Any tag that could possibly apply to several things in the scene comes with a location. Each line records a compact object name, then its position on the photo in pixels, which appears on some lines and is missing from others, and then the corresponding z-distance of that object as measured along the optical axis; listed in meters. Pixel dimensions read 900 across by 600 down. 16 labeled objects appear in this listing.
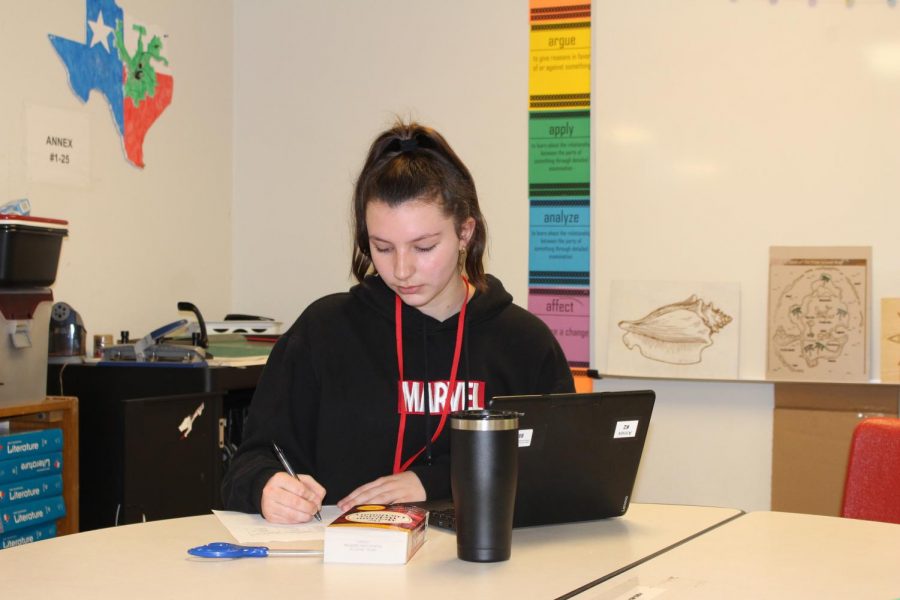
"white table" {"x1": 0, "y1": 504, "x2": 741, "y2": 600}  1.13
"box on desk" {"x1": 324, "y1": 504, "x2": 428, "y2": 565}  1.24
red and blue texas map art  3.12
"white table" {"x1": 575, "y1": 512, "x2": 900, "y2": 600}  1.17
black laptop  1.34
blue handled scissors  1.26
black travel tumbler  1.21
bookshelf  2.68
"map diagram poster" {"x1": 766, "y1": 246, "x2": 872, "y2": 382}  3.01
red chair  1.66
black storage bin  2.48
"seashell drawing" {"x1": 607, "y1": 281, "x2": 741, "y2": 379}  3.15
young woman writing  1.69
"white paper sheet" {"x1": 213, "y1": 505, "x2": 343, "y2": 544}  1.36
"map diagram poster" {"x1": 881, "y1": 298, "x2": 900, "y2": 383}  2.98
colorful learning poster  3.33
